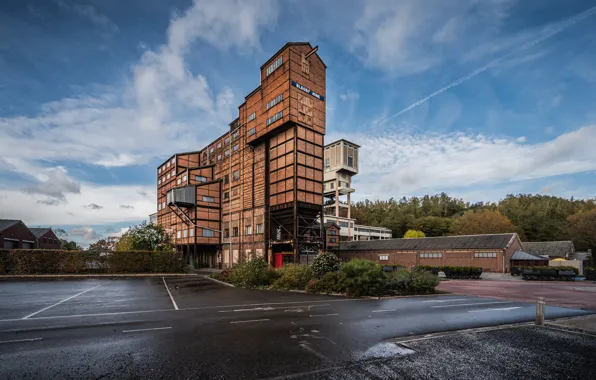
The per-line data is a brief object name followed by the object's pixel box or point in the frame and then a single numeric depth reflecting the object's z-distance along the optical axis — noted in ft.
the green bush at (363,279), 55.57
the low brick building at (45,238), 221.25
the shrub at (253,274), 70.33
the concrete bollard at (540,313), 32.74
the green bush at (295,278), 64.72
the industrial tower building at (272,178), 118.11
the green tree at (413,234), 268.62
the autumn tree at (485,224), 214.07
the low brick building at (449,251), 135.44
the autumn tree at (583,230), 196.91
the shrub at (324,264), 64.75
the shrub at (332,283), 58.34
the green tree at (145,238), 135.74
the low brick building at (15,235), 156.66
